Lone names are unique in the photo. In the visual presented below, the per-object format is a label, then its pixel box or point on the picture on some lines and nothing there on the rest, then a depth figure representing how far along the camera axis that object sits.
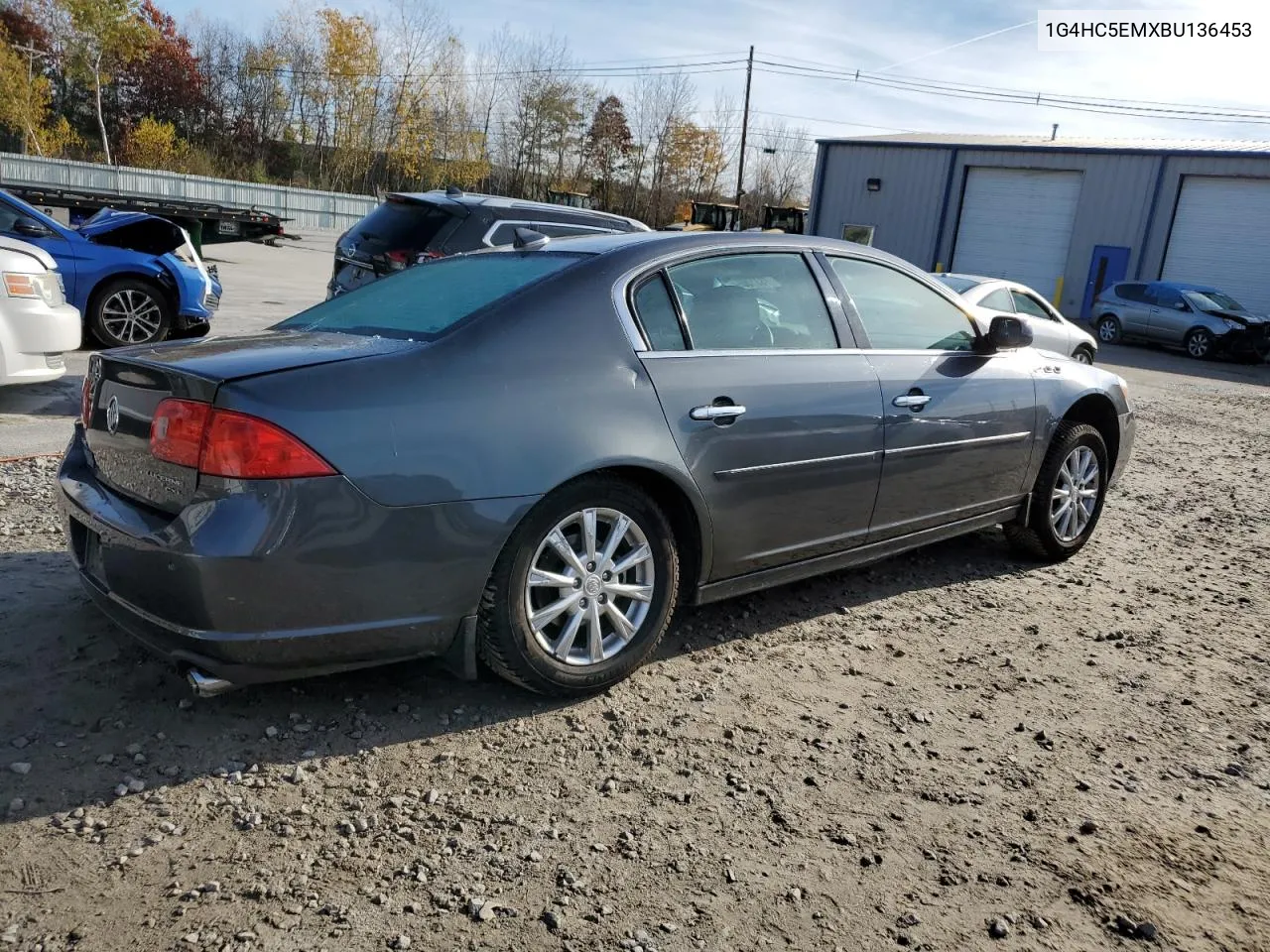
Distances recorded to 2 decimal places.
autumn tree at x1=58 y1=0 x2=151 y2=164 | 44.67
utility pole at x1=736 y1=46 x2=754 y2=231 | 45.12
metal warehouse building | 28.31
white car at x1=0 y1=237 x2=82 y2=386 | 6.73
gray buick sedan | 2.80
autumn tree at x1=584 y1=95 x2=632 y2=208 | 61.16
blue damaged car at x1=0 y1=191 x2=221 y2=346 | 9.53
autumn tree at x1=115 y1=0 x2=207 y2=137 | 56.72
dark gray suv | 8.53
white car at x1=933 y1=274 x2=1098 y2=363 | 11.64
